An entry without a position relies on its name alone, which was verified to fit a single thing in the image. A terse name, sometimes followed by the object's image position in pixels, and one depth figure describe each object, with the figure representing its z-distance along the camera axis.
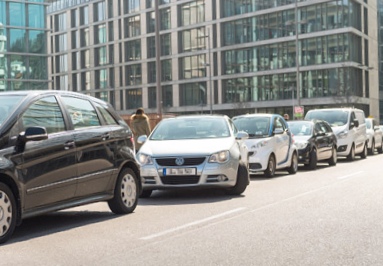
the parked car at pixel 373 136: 27.86
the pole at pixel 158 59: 21.41
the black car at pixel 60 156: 6.91
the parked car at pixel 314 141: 19.00
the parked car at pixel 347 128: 23.16
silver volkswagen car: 10.75
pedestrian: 18.88
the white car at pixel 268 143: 15.66
